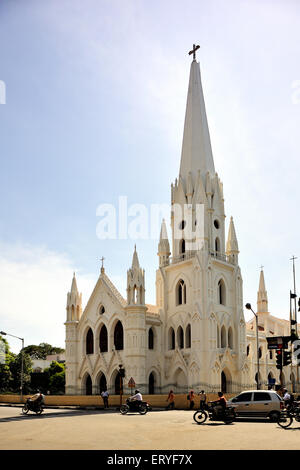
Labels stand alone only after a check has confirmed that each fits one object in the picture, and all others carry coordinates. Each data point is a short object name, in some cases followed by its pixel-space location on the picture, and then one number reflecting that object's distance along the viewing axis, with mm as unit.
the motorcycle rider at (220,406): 20641
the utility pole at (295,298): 33475
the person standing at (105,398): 34156
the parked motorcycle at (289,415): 19219
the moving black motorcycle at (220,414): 20547
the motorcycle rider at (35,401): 28431
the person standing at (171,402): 33125
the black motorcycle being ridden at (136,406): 27125
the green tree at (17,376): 67812
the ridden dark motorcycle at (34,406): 28470
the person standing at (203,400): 23138
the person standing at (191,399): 32094
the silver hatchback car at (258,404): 22172
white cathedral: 45969
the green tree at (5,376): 66312
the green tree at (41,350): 109500
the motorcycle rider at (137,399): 26928
